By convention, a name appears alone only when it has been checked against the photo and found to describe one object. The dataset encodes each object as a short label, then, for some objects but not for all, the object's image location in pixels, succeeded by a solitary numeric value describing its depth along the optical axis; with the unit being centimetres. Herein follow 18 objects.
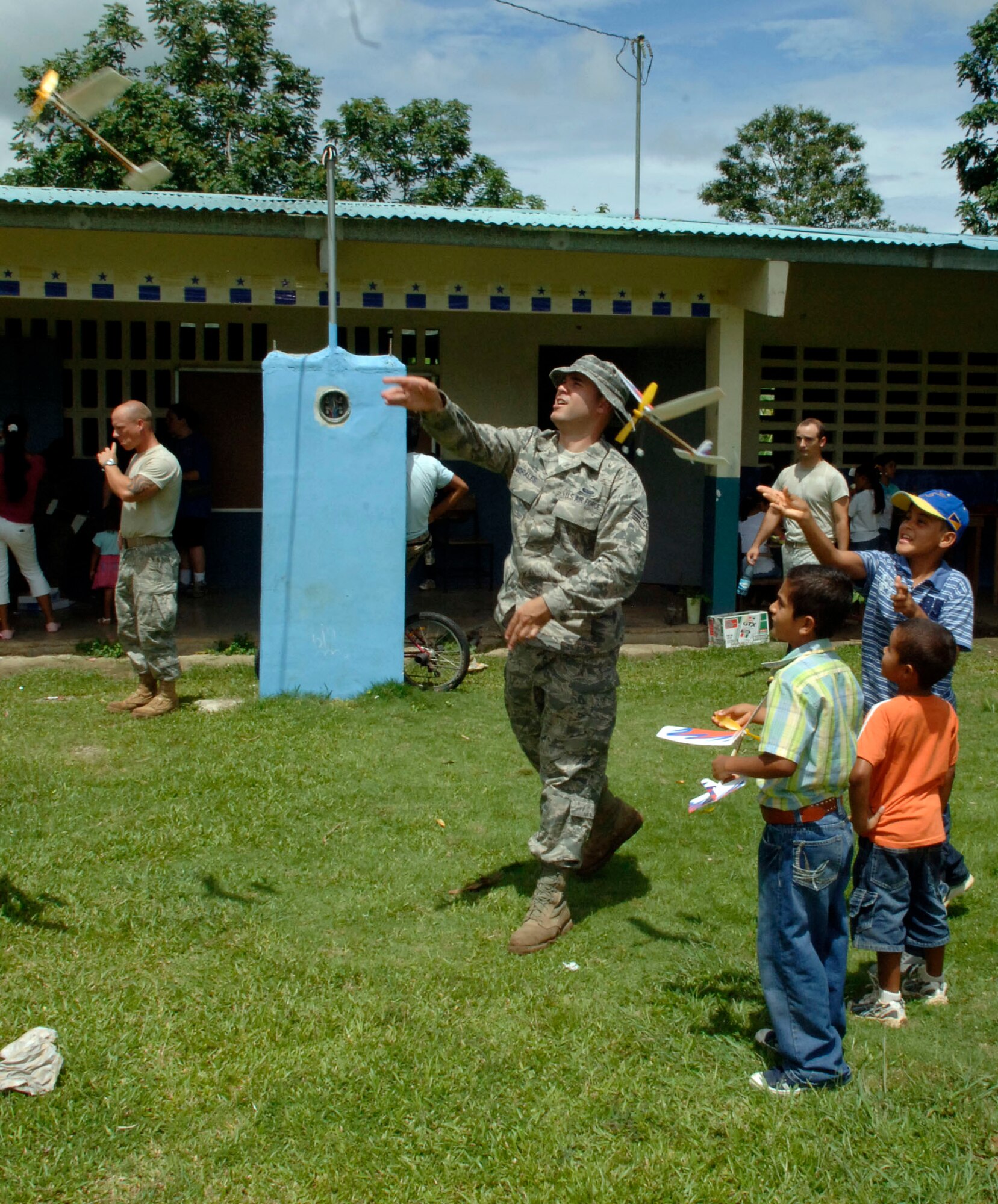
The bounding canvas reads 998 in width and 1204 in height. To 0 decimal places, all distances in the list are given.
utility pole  1545
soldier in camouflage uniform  387
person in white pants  930
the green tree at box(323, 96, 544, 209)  2267
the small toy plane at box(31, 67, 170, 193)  489
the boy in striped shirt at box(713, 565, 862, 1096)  294
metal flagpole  739
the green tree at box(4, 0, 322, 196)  1978
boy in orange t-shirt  334
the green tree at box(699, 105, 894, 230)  2977
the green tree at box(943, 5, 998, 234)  1714
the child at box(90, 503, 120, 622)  1002
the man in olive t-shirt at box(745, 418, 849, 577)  734
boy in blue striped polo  359
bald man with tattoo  668
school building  895
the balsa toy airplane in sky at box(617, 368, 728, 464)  389
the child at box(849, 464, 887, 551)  1125
